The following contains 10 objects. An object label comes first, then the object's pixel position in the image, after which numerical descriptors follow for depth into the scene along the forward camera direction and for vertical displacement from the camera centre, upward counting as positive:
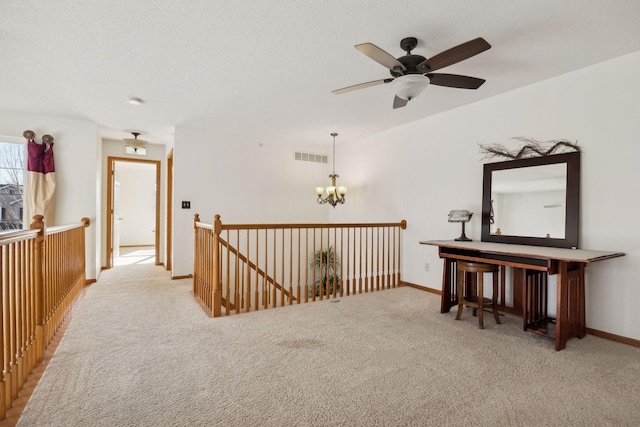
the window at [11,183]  4.45 +0.32
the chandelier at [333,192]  5.29 +0.28
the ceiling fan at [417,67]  2.08 +1.05
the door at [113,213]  5.87 -0.12
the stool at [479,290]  3.02 -0.82
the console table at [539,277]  2.54 -0.63
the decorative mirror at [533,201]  3.00 +0.10
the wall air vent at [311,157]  6.21 +1.03
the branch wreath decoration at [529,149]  3.08 +0.65
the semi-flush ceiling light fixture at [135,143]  5.09 +1.03
